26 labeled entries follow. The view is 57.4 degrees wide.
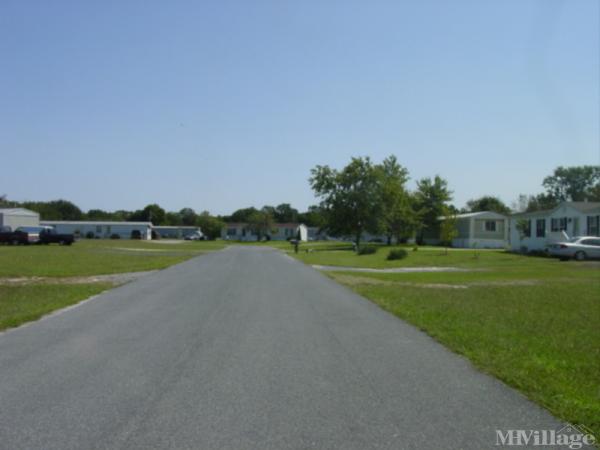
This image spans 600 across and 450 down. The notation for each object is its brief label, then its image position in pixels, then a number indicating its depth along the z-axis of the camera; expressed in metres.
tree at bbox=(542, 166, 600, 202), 102.69
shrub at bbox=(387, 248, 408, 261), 38.44
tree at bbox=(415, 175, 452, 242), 73.88
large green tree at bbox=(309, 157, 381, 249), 66.81
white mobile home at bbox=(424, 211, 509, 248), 60.97
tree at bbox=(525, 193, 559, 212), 104.89
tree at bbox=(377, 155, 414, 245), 67.56
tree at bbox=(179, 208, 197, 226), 152.66
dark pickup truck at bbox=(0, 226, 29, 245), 52.06
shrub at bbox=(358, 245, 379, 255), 48.33
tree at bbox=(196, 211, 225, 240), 118.50
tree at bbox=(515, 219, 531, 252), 43.47
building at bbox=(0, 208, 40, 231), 68.88
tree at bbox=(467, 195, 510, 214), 103.19
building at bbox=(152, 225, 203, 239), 126.62
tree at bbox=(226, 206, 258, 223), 141.39
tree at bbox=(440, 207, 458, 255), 42.12
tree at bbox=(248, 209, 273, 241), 109.38
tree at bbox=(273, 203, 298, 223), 150.75
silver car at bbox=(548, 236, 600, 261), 32.22
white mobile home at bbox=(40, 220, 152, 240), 100.25
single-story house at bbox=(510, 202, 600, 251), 37.22
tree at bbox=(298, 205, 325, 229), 71.12
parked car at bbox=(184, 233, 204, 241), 108.38
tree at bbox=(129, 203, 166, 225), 142.41
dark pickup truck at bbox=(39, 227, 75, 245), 53.66
